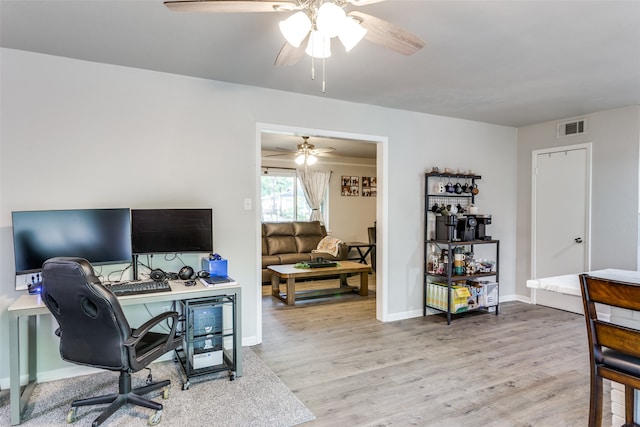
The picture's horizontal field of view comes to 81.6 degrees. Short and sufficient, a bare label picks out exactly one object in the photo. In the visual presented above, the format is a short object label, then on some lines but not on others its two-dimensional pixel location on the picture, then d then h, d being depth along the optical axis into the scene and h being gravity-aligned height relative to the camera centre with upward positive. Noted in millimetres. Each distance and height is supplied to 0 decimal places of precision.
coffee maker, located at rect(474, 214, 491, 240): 4504 -165
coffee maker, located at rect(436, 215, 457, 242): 4246 -180
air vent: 4500 +1037
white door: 4488 +8
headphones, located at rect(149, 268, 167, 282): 2836 -496
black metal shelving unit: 4176 -657
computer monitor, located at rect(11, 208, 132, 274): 2459 -174
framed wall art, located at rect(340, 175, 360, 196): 8070 +576
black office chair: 1929 -658
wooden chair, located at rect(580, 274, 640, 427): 1431 -542
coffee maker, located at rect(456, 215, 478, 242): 4348 -195
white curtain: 7582 +507
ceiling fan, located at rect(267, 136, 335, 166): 5754 +1002
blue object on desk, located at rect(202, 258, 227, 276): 3004 -453
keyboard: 2477 -527
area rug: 2230 -1257
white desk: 2178 -661
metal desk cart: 2711 -946
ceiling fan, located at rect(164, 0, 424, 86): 1526 +853
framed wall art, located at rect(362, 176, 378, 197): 8328 +573
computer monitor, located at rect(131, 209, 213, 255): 2848 -153
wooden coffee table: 4938 -923
